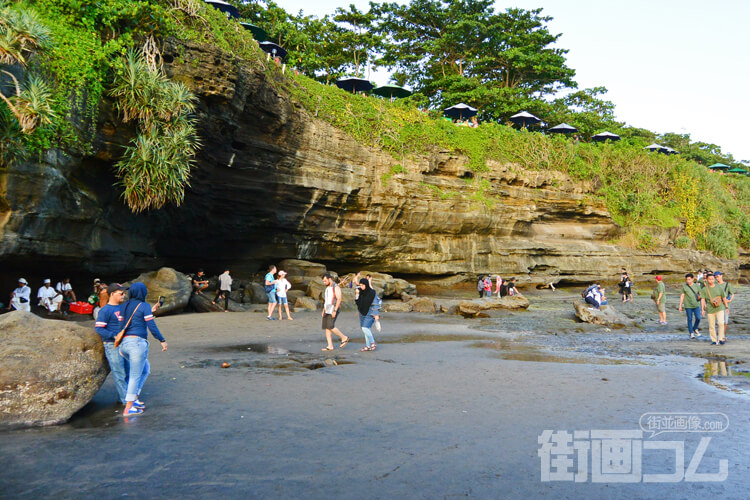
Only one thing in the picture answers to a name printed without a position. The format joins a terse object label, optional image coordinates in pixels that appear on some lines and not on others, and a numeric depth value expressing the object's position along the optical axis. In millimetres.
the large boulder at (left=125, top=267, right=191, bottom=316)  17703
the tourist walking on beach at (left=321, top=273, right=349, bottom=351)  11258
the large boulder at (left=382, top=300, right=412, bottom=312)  22252
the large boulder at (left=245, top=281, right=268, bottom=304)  22234
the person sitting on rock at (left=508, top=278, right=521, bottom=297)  27941
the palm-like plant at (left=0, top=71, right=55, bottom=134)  11992
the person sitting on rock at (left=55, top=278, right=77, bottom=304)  17688
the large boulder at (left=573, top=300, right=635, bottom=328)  17186
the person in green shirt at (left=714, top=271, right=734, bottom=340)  12398
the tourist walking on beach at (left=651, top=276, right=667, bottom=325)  17833
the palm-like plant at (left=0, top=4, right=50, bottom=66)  11578
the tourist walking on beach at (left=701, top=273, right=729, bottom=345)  12258
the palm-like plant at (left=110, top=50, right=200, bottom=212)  15070
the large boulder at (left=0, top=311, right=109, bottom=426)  5504
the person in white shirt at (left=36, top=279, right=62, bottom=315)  16469
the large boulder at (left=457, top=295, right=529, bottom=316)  21094
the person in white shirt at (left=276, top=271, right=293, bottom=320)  17406
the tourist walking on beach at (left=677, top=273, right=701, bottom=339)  13749
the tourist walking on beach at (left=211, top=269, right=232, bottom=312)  19469
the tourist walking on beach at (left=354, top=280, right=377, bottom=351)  11250
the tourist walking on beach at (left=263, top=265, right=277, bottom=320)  17250
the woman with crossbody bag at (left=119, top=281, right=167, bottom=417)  6113
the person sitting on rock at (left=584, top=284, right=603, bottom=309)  20688
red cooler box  17625
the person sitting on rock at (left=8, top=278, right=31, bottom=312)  15109
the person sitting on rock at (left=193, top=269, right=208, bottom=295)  21297
